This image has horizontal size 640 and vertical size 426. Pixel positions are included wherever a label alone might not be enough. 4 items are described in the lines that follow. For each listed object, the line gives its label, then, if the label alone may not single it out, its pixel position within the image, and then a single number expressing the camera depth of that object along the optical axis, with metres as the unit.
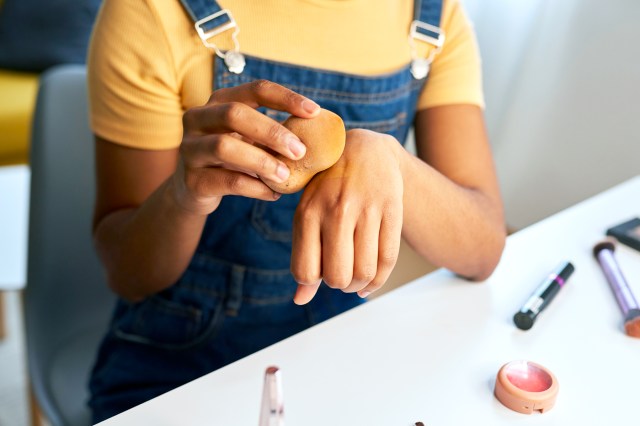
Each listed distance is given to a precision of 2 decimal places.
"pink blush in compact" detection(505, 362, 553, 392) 0.47
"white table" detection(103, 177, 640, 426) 0.45
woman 0.61
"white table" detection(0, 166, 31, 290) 1.25
